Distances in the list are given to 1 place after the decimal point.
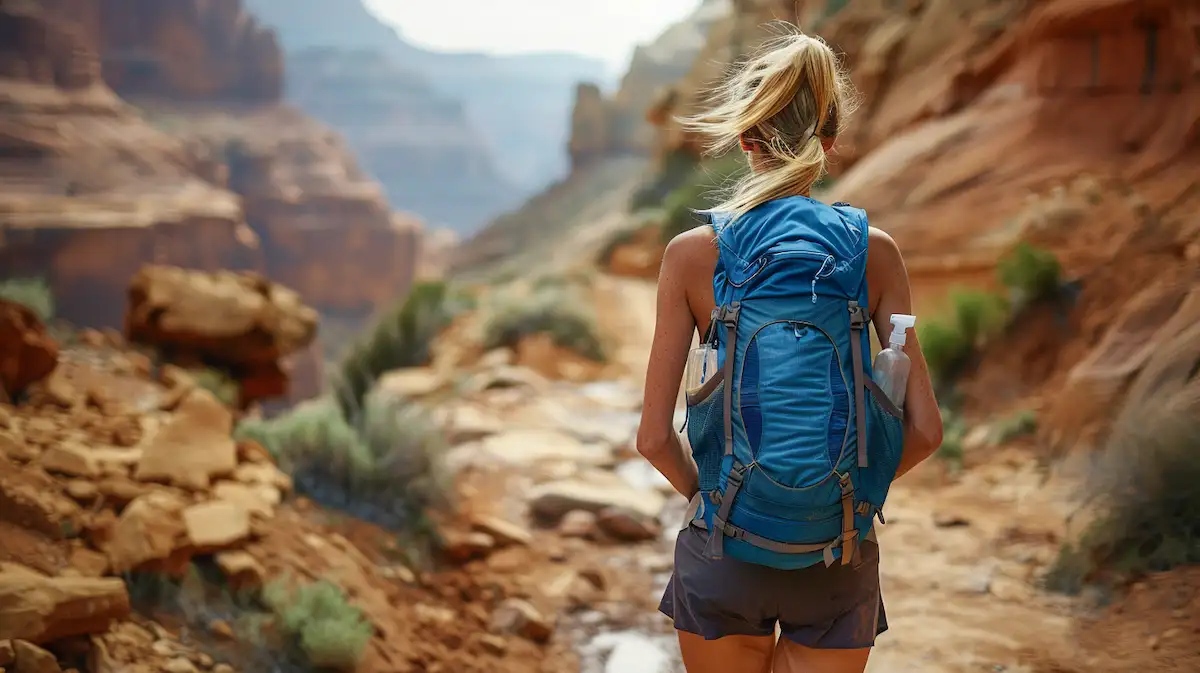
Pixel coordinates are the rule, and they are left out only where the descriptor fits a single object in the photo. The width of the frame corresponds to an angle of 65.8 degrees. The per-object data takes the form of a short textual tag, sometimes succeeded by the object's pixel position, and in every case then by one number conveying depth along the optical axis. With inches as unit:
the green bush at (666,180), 884.6
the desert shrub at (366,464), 173.6
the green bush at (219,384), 242.2
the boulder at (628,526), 188.4
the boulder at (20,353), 155.5
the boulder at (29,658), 95.1
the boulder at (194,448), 140.6
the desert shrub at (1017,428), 203.8
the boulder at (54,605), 97.5
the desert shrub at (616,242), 770.8
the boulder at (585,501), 197.3
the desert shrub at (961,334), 235.8
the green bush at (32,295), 257.6
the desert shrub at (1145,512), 127.2
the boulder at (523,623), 148.2
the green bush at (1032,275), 228.8
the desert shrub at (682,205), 604.6
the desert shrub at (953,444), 206.1
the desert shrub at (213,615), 117.5
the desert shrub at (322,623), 120.0
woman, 65.4
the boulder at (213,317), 261.0
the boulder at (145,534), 118.7
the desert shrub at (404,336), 356.2
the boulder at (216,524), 128.8
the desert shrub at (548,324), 367.9
